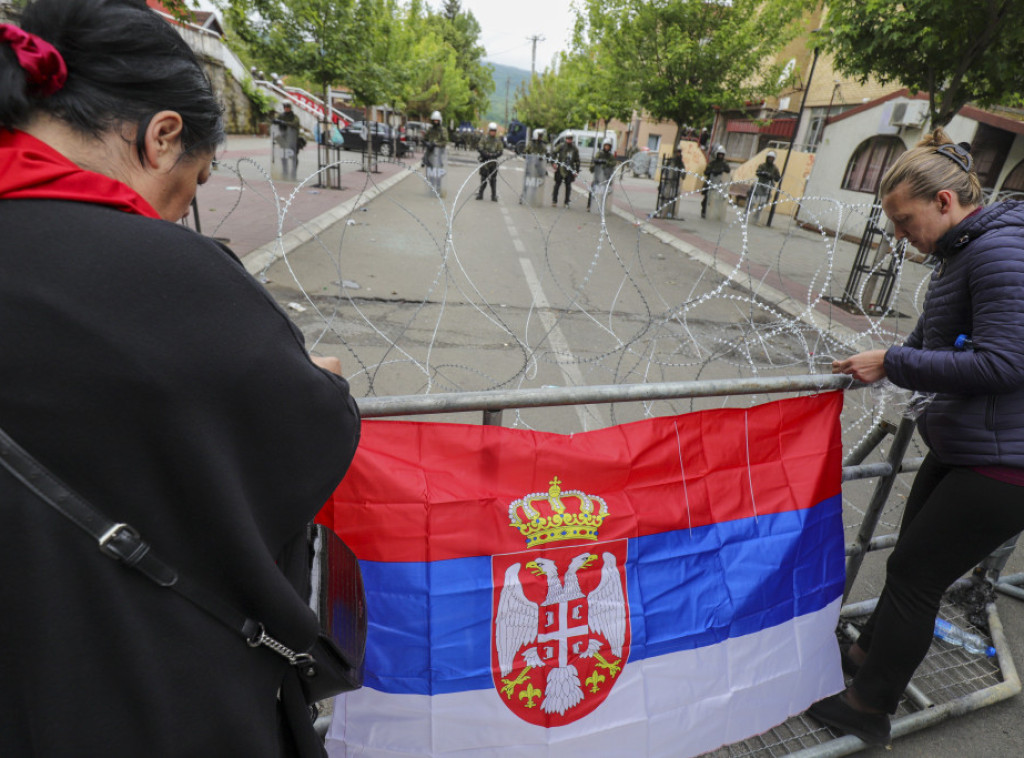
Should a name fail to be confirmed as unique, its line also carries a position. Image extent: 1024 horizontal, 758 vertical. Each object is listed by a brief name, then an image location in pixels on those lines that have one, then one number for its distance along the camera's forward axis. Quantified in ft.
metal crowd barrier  5.31
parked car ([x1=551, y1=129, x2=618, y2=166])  141.38
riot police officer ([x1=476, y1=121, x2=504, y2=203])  60.23
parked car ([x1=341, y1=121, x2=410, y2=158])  88.84
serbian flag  5.28
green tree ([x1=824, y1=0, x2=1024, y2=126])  21.77
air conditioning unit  46.32
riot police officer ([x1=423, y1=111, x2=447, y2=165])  50.73
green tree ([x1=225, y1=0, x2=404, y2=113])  42.86
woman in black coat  2.32
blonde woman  5.45
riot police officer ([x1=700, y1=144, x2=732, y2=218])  53.78
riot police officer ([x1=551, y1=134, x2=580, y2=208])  53.01
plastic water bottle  8.76
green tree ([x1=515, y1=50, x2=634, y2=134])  59.57
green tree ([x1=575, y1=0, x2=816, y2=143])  50.80
